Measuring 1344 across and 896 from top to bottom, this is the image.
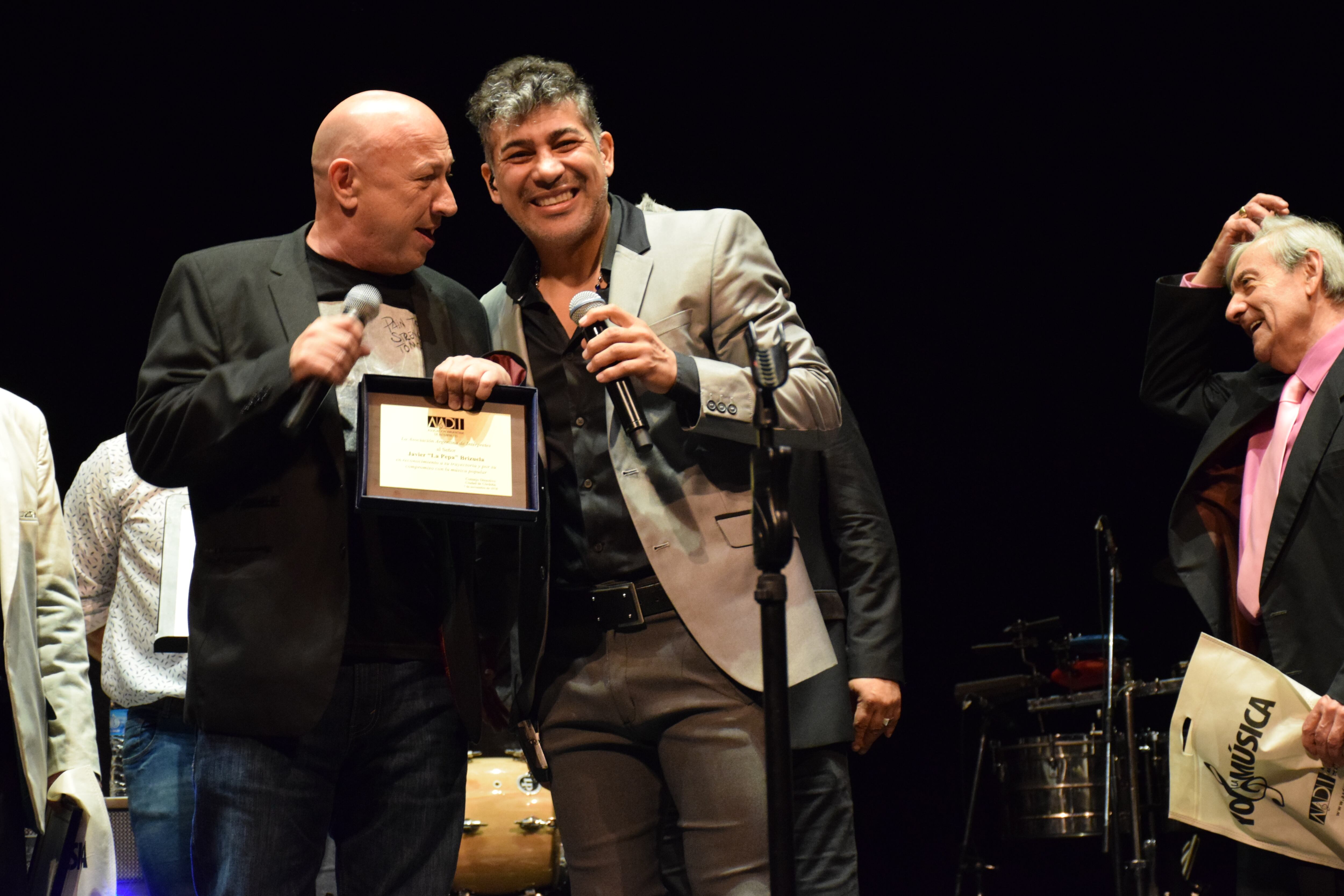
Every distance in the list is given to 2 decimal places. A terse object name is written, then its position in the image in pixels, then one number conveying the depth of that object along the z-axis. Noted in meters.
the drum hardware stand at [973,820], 5.89
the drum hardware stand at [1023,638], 5.90
